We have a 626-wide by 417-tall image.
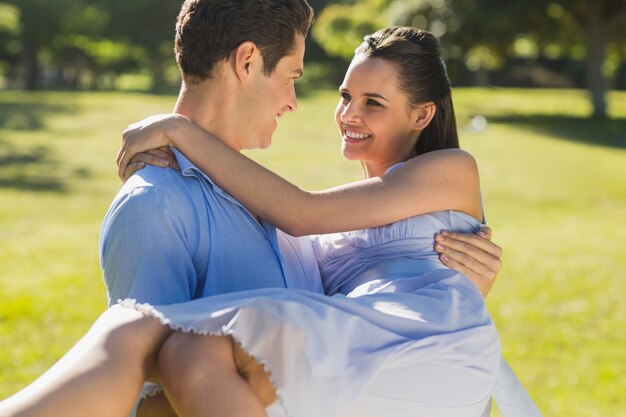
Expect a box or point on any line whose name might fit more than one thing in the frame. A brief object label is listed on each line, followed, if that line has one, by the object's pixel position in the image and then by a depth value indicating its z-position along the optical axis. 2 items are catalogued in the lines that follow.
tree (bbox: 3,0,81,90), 40.69
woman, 2.20
